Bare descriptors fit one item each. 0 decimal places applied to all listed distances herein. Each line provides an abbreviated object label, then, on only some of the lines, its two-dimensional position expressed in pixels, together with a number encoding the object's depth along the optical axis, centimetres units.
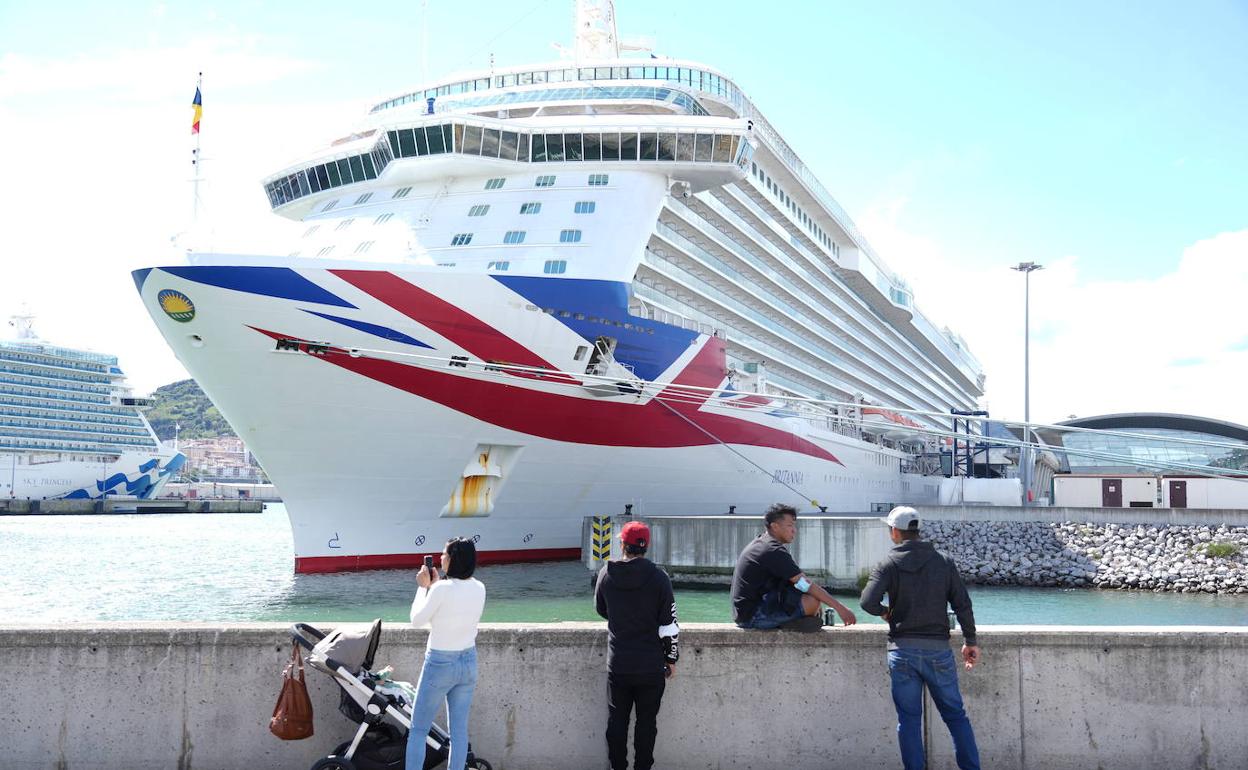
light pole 4506
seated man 499
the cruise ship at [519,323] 1602
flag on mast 1628
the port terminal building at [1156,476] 3569
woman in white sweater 441
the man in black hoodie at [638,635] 466
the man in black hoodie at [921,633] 465
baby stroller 462
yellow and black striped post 1905
